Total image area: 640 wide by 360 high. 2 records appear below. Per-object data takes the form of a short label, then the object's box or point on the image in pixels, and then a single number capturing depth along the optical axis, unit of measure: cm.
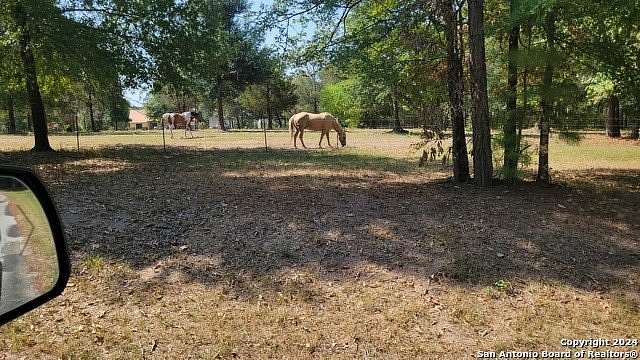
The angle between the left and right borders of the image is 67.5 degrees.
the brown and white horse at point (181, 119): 2789
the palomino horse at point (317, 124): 1875
